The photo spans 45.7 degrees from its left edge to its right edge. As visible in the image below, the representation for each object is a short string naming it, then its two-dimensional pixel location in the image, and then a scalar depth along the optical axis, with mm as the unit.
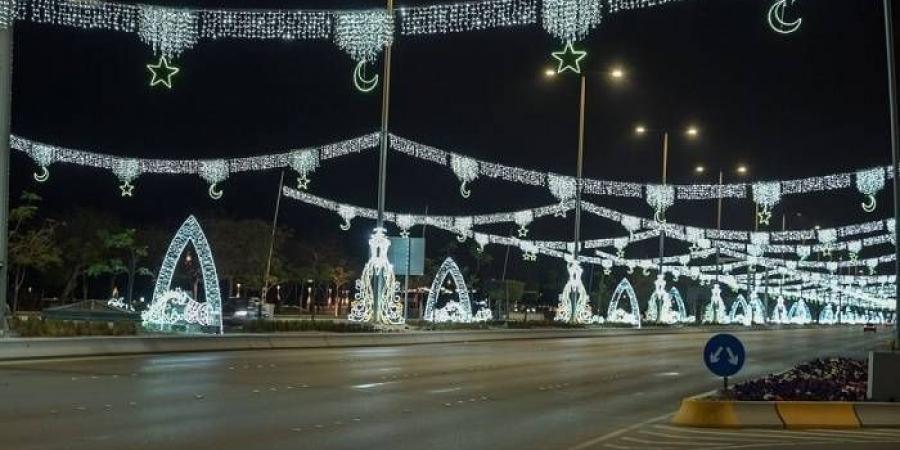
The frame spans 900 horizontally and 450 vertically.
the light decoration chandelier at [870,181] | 38875
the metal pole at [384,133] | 36906
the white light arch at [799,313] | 149250
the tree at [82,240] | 75375
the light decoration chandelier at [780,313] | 127500
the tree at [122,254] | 74562
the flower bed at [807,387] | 17078
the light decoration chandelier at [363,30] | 29312
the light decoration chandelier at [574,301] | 54594
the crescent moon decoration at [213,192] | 41431
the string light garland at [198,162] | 38719
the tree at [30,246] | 56938
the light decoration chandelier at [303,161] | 41531
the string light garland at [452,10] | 24672
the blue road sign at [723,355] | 14773
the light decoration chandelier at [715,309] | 82562
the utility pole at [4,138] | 26531
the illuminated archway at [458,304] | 55969
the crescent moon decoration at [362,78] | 32938
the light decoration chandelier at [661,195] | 48500
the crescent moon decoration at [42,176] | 37906
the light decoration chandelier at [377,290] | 41281
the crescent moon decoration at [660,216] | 50406
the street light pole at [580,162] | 47562
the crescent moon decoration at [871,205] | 40969
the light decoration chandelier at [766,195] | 44875
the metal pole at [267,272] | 71225
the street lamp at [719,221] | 61875
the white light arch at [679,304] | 84812
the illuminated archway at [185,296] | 37469
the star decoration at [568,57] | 25406
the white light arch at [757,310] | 108338
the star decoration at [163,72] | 26812
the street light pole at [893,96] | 17781
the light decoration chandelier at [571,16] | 23797
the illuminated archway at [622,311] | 69125
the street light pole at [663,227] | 55159
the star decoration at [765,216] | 46903
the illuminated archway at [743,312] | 96112
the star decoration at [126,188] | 40312
